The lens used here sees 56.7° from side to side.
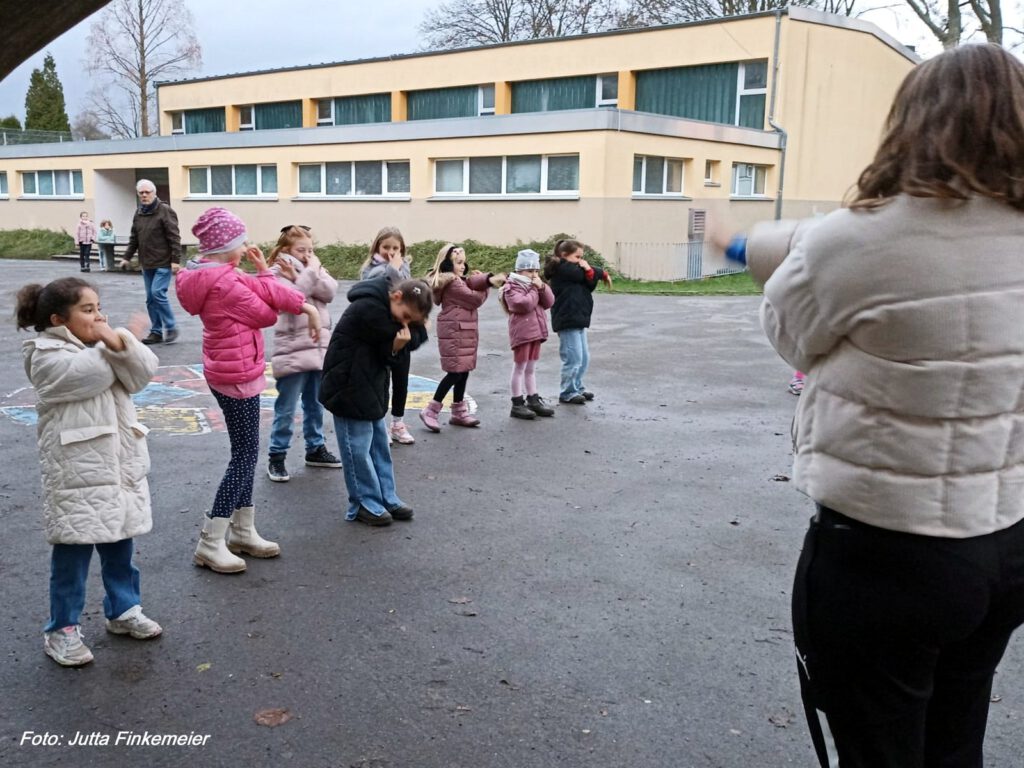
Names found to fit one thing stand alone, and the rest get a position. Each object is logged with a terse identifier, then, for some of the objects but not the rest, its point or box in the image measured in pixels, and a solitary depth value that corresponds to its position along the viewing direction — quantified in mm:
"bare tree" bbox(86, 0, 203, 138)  55031
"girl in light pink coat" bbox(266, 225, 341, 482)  6523
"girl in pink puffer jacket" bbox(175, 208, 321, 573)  4906
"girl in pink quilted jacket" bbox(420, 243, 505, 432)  8109
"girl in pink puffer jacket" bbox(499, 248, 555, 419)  8789
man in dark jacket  12078
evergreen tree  63062
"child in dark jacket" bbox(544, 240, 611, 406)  9188
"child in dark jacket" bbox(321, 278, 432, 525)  5488
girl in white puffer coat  3723
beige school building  24688
